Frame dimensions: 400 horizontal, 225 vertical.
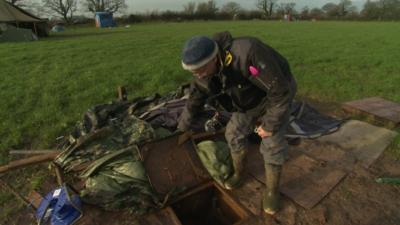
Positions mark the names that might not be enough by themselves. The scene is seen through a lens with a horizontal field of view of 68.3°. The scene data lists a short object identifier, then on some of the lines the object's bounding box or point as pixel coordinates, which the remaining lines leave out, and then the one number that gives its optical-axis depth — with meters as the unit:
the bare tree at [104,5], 52.00
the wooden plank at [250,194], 2.53
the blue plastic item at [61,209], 2.32
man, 1.98
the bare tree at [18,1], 37.46
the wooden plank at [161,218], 2.35
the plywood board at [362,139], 3.35
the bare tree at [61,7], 49.06
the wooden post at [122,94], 4.36
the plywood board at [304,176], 2.65
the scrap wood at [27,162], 2.56
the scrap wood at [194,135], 2.88
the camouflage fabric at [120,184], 2.46
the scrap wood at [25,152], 3.39
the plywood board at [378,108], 4.20
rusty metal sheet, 2.63
